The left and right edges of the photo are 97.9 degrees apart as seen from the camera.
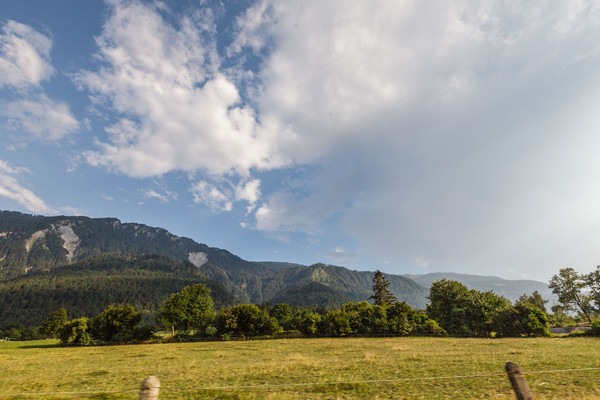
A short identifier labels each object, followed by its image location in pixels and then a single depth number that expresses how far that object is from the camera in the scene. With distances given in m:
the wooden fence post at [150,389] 6.07
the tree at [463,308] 63.34
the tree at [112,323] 63.47
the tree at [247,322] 71.19
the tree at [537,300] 107.39
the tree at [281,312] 123.16
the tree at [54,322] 84.74
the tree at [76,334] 60.09
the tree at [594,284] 70.88
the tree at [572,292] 78.94
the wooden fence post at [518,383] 6.55
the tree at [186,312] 71.25
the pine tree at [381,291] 91.74
